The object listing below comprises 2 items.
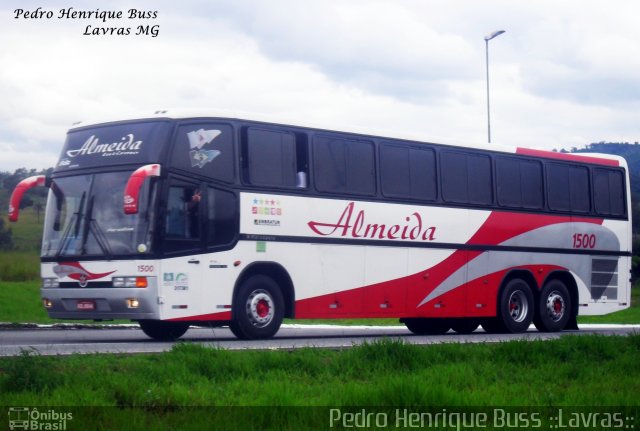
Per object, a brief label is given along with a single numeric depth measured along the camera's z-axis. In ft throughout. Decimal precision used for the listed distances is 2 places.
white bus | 55.36
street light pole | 125.18
